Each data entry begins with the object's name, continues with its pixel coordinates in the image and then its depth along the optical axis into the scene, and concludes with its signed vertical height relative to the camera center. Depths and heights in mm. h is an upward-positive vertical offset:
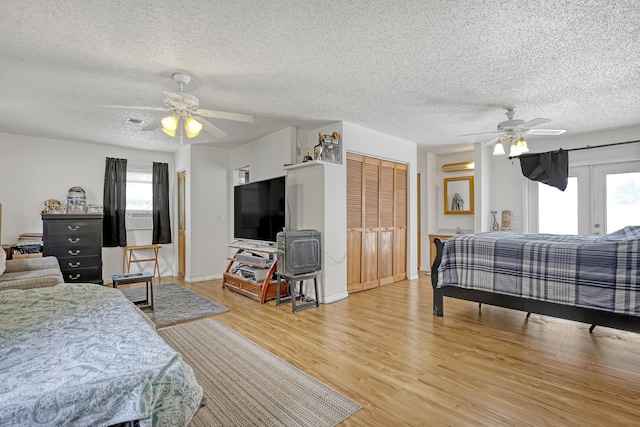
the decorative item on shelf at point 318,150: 4154 +852
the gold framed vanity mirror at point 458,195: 6238 +389
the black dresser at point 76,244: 4383 -398
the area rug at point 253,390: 1798 -1145
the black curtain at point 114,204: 5562 +211
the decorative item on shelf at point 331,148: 4168 +900
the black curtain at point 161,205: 6059 +206
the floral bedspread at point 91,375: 833 -467
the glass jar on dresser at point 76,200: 5105 +260
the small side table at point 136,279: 3645 -739
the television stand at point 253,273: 4261 -840
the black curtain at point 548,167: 5098 +779
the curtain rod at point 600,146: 4547 +1032
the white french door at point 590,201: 4668 +206
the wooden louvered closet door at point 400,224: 5363 -155
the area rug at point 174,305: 3588 -1143
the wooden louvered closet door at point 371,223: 4810 -123
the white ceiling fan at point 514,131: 3676 +1002
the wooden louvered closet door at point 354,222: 4578 -101
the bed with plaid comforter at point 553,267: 2436 -465
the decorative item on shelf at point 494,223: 5797 -153
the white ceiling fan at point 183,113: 2682 +937
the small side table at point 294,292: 3824 -946
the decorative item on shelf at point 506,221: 5629 -112
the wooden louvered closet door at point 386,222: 5094 -114
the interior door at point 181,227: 5953 -211
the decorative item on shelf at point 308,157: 4414 +819
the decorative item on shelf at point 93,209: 5230 +114
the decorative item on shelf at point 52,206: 5039 +160
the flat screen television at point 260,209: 4438 +89
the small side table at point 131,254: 5676 -698
